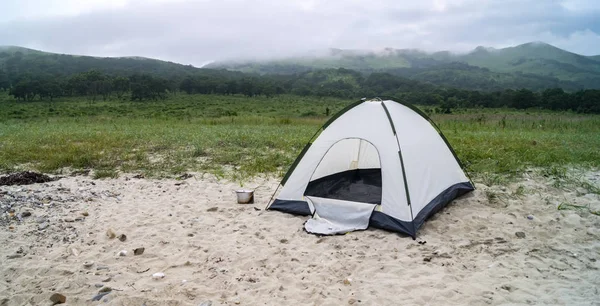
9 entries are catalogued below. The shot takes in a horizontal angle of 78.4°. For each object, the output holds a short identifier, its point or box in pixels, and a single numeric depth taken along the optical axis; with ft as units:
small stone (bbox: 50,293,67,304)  12.03
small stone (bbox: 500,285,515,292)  12.37
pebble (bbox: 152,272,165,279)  13.65
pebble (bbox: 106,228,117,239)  16.98
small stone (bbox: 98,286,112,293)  12.70
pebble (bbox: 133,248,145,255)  15.51
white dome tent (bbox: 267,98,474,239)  17.79
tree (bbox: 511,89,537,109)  166.30
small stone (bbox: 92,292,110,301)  12.30
